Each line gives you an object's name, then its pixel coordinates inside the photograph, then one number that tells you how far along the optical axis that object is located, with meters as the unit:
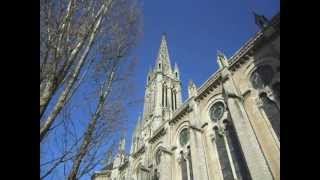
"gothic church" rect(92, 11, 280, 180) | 10.74
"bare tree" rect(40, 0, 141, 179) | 4.55
